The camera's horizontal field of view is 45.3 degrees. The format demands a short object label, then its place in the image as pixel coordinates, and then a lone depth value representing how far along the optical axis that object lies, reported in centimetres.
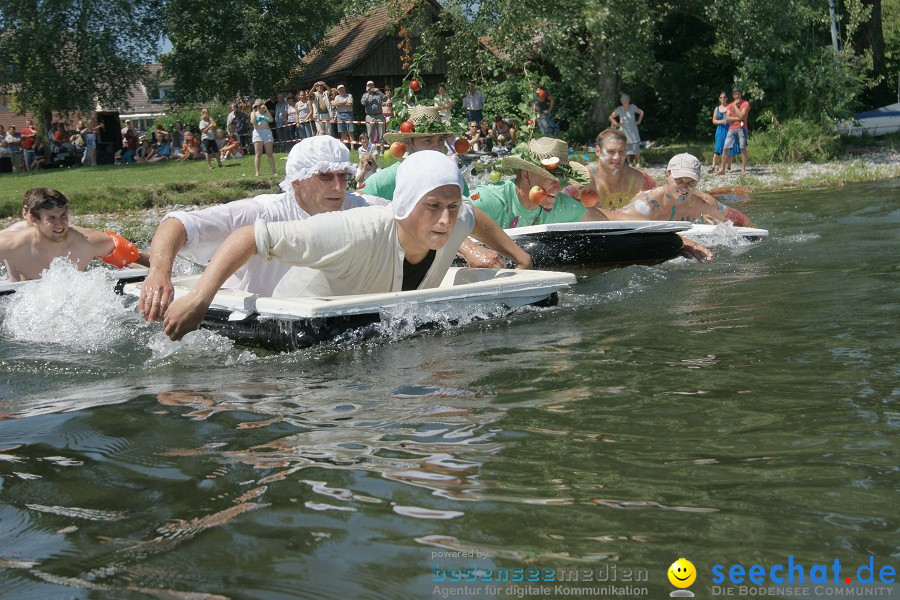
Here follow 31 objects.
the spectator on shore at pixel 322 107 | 2462
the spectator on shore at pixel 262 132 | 2028
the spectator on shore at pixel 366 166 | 1255
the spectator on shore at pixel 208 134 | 2434
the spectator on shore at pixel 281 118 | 2838
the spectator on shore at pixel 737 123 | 2059
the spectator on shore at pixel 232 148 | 2436
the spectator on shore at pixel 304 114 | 2561
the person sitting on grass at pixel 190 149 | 2645
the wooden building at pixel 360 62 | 3916
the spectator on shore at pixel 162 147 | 2773
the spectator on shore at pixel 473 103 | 2412
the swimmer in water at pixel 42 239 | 827
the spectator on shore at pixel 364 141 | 1800
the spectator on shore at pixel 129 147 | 2778
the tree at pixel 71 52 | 3447
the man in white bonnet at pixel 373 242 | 518
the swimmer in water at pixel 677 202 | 978
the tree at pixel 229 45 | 3809
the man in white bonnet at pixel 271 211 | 591
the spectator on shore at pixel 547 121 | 2144
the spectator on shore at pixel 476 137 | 1749
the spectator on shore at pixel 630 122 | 2131
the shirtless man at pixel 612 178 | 969
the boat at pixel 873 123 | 2550
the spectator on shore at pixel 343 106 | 2373
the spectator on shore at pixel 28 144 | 2623
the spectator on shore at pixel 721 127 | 2078
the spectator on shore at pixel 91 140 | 2658
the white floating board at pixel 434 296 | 569
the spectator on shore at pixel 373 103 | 2405
